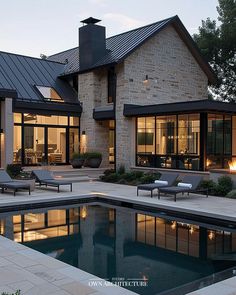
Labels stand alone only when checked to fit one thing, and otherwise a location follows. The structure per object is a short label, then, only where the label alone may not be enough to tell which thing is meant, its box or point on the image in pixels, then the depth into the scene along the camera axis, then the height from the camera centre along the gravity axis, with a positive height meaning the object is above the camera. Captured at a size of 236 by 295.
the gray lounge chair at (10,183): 14.02 -1.33
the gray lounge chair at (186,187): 13.33 -1.41
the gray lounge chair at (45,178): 15.48 -1.26
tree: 27.73 +7.48
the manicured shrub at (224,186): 14.55 -1.44
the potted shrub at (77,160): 21.73 -0.70
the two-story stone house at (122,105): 18.52 +2.32
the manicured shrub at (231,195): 13.92 -1.69
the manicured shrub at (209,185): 14.87 -1.45
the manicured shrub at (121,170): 20.05 -1.15
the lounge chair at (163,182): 14.12 -1.33
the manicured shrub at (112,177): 19.09 -1.48
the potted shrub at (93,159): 21.94 -0.65
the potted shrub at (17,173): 16.36 -1.11
